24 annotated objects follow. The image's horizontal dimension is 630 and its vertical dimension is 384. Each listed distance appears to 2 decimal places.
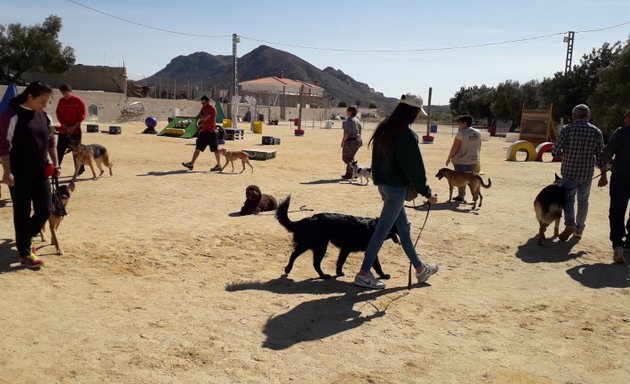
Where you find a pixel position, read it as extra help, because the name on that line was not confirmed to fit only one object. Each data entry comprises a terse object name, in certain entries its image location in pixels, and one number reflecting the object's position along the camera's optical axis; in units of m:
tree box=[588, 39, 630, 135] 24.97
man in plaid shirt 6.86
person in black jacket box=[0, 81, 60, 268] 4.89
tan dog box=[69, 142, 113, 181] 10.48
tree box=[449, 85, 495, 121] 60.02
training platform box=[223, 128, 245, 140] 24.34
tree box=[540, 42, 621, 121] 35.81
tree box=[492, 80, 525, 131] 52.22
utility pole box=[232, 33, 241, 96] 31.25
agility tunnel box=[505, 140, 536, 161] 19.77
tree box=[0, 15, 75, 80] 47.19
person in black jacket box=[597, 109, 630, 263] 6.40
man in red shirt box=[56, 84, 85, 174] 9.73
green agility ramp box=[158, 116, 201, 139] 24.20
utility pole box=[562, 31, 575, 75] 33.66
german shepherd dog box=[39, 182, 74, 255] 5.66
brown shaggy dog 8.05
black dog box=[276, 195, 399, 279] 5.18
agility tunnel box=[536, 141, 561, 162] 20.03
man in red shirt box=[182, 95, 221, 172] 12.57
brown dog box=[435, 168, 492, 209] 9.55
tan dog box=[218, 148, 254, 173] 12.84
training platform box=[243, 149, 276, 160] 16.06
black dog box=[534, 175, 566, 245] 7.00
